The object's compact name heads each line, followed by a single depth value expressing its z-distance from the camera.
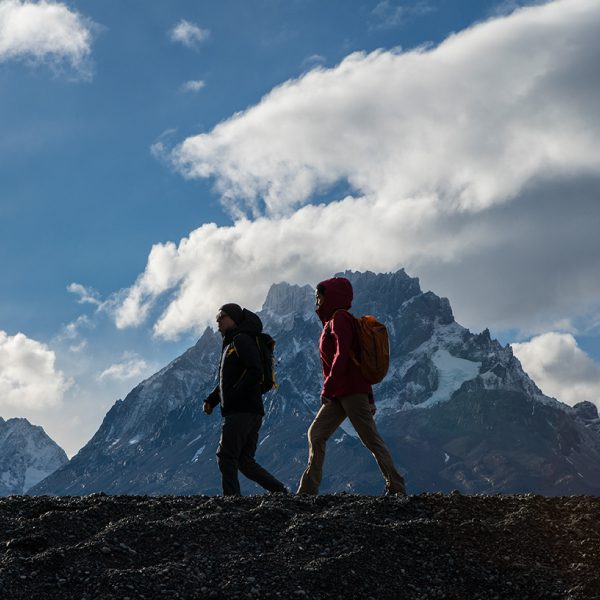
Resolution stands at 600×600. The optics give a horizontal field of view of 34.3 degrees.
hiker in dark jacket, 14.64
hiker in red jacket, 14.03
